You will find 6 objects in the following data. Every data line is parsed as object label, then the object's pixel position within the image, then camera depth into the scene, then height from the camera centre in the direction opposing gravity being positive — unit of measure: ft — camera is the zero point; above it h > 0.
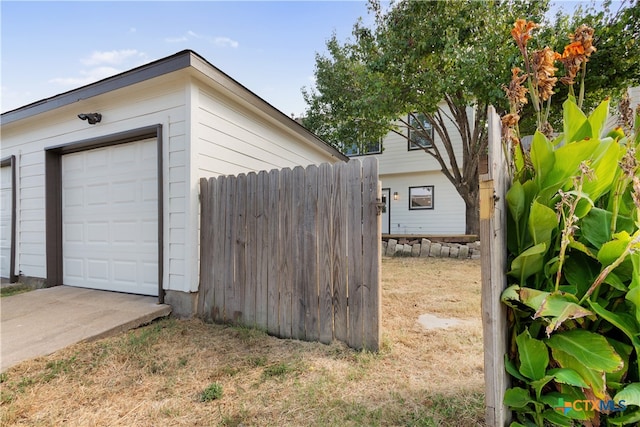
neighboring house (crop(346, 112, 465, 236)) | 37.32 +2.75
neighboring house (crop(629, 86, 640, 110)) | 19.62 +7.85
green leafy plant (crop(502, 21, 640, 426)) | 3.47 -0.79
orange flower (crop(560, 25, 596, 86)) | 4.18 +2.28
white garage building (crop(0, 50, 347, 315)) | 11.25 +2.14
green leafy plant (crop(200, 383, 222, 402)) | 6.22 -3.77
